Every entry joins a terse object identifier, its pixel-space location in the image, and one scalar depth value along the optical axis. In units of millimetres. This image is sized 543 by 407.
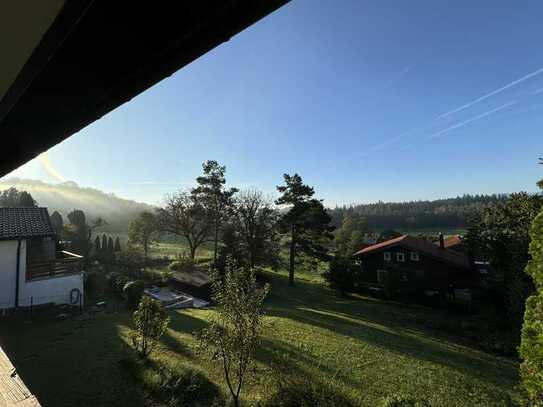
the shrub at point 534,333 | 7082
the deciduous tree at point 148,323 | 11242
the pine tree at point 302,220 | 37812
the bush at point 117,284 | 22897
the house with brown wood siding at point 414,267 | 31750
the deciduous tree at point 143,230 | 43531
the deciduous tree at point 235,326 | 8484
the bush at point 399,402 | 7341
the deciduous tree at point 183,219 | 43219
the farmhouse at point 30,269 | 15938
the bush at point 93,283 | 24167
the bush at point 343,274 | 33406
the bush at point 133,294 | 19692
